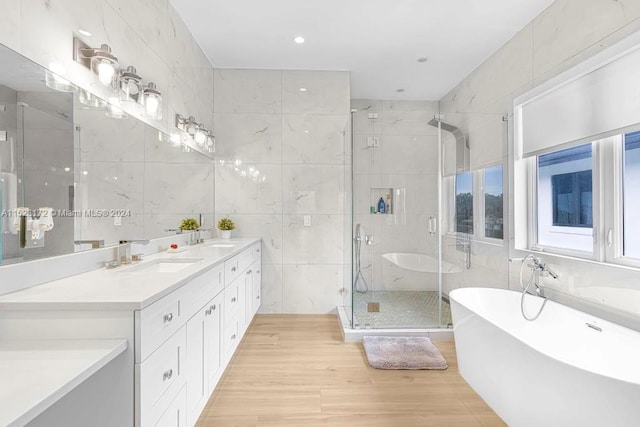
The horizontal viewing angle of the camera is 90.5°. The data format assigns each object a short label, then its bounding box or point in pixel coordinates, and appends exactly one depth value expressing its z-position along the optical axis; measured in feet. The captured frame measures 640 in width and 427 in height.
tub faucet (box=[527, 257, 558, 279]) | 7.54
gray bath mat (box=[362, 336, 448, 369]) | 8.14
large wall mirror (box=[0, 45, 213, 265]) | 3.98
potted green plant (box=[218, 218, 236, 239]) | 11.27
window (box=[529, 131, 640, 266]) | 6.50
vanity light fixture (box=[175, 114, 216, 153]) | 9.12
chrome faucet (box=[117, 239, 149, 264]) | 6.07
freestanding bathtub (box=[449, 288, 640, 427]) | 3.82
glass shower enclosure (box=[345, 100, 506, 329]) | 10.31
